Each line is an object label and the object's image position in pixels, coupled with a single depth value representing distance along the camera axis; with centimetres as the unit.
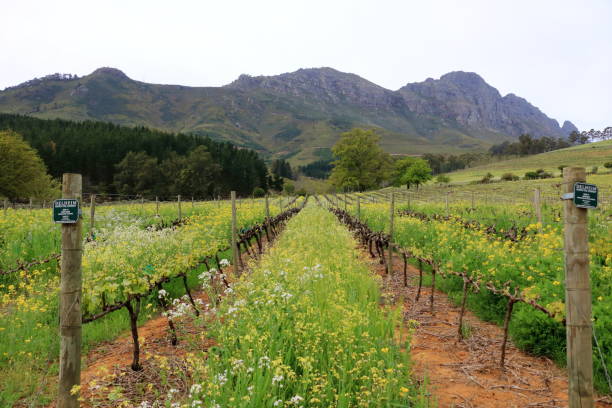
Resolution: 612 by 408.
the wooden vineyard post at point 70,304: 373
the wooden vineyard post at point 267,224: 1588
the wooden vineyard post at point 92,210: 1259
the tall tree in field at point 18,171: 4062
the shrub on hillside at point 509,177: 6444
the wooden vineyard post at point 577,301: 306
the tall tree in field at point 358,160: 7629
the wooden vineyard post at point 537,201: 1145
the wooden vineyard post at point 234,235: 930
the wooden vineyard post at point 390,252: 997
